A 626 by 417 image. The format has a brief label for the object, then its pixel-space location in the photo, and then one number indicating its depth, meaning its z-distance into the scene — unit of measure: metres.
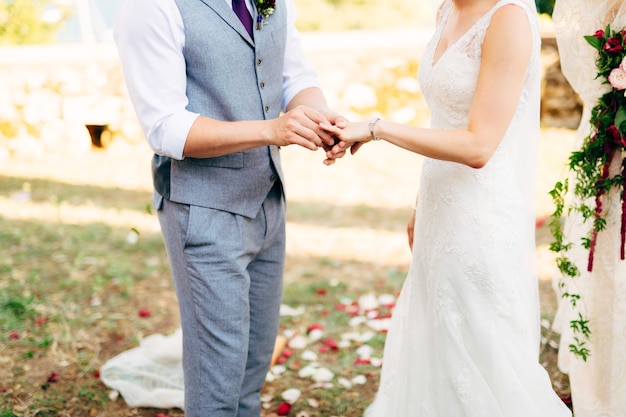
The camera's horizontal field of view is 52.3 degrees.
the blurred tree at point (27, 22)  8.72
